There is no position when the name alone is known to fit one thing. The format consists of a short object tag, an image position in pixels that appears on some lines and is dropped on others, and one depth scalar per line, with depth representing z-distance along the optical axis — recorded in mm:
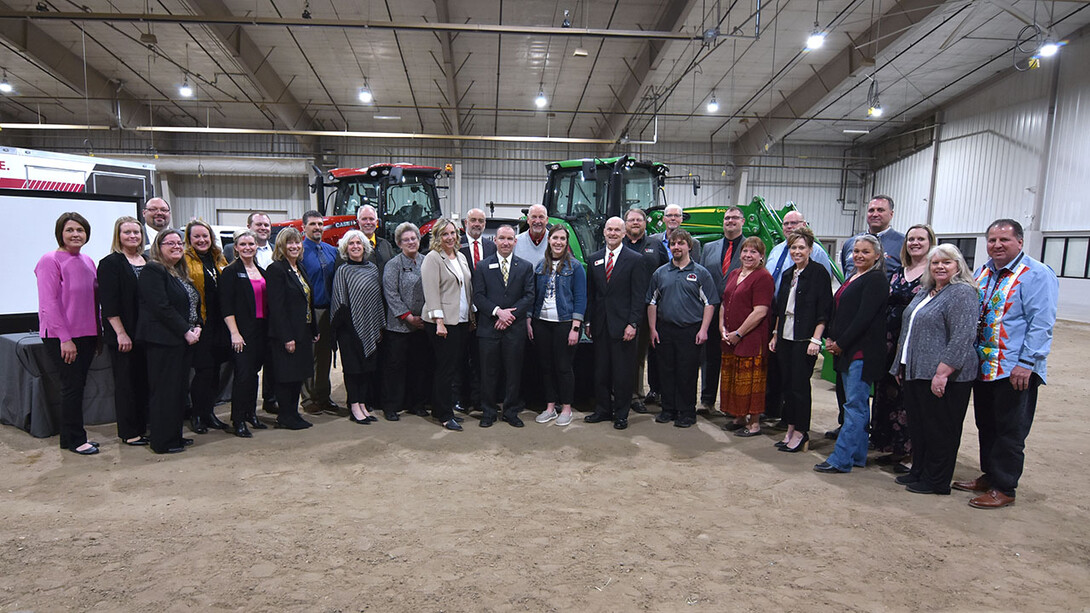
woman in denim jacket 4590
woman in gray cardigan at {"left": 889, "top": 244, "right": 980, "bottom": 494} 3123
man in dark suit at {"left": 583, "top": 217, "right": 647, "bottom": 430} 4555
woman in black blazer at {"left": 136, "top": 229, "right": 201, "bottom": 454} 3719
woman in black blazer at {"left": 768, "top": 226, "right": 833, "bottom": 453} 3938
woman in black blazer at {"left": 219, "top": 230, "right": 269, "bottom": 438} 4145
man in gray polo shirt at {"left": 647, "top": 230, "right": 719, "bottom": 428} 4586
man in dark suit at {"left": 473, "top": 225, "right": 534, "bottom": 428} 4535
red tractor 9484
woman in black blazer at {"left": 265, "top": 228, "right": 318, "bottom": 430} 4234
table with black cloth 4184
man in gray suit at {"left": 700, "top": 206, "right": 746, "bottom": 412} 5129
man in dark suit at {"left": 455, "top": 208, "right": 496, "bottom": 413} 5035
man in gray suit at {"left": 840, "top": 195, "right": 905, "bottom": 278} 4133
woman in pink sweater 3707
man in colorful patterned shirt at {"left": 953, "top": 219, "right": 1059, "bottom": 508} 3053
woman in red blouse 4297
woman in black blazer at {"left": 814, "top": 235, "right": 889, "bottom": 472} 3588
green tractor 7668
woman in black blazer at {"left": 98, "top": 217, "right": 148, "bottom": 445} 3717
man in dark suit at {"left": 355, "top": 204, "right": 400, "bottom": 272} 4898
